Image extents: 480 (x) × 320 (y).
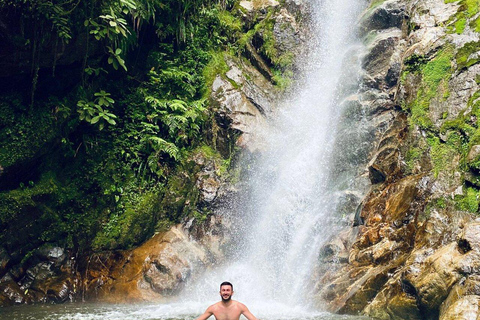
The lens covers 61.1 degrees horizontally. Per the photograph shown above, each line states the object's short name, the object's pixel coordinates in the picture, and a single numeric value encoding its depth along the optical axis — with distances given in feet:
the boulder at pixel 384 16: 45.85
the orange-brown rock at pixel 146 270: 31.14
